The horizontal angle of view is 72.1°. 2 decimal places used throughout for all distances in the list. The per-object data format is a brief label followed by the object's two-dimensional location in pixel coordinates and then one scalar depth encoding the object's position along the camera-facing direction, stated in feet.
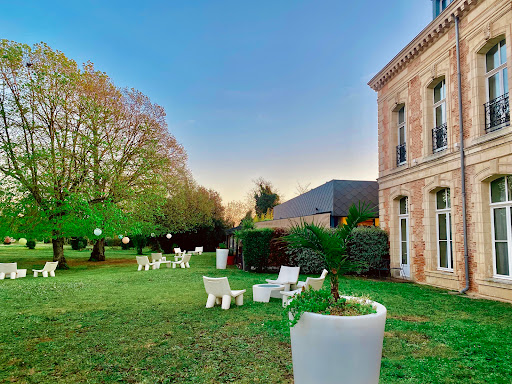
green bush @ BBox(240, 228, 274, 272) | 52.11
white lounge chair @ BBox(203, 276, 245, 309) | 25.50
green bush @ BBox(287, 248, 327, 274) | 48.78
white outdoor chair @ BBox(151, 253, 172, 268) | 62.71
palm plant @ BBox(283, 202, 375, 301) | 12.18
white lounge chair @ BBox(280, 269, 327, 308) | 26.13
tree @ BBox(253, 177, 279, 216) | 157.58
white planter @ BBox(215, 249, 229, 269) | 60.03
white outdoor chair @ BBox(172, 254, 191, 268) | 60.99
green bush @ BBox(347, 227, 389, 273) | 46.32
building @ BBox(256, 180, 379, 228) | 61.41
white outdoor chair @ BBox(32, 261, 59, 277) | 48.15
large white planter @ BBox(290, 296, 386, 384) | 10.11
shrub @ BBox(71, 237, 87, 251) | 122.52
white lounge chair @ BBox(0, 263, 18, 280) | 45.54
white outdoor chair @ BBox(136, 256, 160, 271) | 57.72
